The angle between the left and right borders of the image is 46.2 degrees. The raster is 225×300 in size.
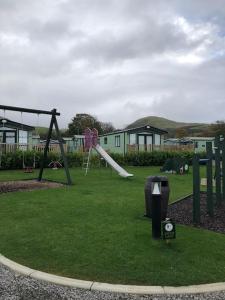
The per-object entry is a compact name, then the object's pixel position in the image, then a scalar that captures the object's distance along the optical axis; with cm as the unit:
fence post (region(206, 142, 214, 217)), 530
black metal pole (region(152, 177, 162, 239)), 393
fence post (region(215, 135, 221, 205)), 599
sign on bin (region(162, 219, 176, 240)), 363
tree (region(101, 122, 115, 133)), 5882
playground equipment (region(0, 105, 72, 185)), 970
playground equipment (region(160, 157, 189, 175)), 1458
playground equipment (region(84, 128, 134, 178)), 1374
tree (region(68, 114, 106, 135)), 5205
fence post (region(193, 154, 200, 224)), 487
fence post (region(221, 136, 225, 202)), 626
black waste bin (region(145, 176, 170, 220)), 499
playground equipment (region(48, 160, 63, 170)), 1592
